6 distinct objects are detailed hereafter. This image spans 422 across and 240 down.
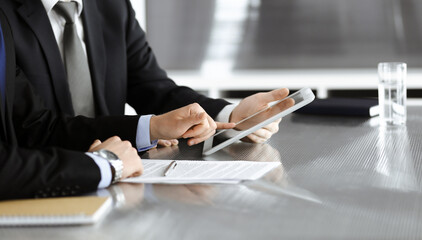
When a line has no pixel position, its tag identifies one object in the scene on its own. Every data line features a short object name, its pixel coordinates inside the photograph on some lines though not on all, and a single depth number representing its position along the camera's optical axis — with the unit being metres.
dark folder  2.72
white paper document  1.90
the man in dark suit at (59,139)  1.83
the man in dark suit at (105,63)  2.45
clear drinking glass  2.57
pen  1.96
